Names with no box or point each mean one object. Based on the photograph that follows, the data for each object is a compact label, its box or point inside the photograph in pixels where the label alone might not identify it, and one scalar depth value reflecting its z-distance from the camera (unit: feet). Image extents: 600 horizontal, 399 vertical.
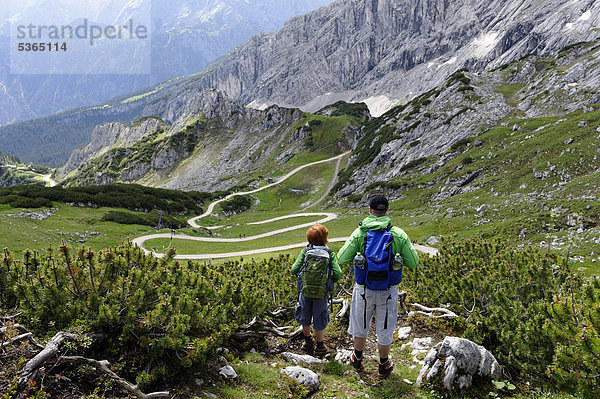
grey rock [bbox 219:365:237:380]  22.00
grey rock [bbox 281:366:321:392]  22.39
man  23.93
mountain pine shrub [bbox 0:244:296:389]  18.39
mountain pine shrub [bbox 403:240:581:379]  21.29
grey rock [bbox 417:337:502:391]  21.75
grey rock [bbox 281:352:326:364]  27.27
